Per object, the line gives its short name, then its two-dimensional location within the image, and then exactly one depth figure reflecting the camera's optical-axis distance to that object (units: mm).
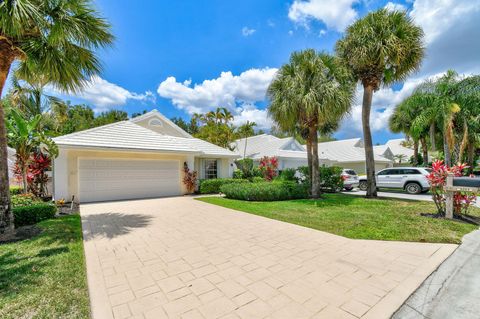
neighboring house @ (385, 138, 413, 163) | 36219
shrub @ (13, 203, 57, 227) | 6605
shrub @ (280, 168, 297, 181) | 15961
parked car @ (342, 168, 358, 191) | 16531
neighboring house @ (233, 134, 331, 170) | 22031
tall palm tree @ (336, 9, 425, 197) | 10477
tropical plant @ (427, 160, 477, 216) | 6867
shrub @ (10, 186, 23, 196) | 11372
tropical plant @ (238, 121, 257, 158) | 27172
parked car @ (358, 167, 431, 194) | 13672
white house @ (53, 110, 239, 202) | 10820
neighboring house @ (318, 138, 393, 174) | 27266
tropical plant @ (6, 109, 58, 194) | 8589
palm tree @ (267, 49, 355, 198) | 10109
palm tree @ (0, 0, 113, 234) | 4773
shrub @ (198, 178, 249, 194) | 14586
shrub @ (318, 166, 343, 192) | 14852
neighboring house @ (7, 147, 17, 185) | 17250
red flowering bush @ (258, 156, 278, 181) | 17141
